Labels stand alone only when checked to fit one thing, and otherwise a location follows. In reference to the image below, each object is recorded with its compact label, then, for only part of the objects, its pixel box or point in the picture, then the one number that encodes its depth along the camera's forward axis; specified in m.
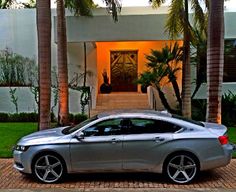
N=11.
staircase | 19.03
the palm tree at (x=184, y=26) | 14.35
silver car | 7.64
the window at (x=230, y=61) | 18.45
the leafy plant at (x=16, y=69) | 20.08
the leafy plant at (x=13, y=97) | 19.20
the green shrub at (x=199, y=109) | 17.20
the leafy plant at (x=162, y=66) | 16.03
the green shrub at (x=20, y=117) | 18.58
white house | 16.88
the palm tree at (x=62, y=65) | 14.43
